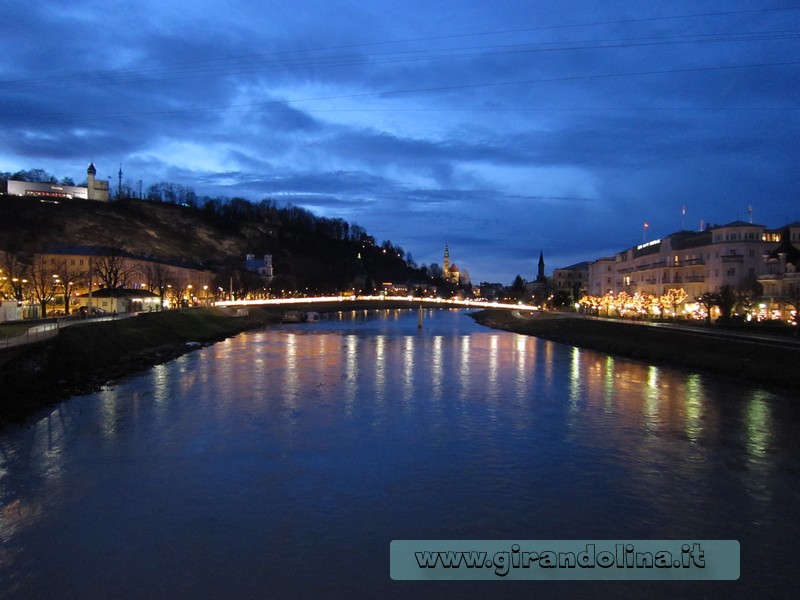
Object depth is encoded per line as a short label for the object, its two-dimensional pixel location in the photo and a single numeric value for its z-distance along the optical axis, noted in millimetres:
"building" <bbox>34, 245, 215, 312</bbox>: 57031
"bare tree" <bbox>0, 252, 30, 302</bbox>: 41591
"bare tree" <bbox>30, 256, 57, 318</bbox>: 39519
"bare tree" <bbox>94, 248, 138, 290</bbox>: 51281
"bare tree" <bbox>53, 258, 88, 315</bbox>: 41562
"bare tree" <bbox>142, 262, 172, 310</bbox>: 61903
